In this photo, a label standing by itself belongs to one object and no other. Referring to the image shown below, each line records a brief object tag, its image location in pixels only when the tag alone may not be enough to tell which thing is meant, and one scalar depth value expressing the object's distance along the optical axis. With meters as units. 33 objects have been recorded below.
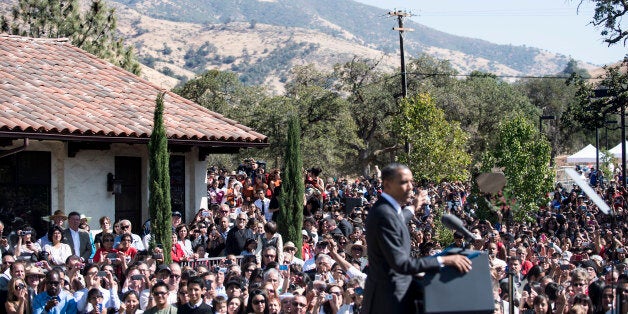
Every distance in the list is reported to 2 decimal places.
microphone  5.51
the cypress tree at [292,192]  15.00
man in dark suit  5.43
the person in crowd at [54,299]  9.91
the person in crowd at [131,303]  9.75
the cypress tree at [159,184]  13.44
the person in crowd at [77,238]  13.05
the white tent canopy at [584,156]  45.07
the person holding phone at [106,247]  12.40
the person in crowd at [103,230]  13.02
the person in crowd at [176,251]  13.35
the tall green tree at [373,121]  48.53
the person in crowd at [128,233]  12.87
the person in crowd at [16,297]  10.08
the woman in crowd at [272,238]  12.70
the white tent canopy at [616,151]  43.84
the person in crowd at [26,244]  12.04
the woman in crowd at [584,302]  9.37
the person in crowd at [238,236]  13.73
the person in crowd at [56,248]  12.29
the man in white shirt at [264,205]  17.58
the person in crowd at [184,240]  13.77
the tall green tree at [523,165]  25.47
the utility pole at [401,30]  34.22
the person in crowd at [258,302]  9.12
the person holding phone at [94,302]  9.87
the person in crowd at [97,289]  10.02
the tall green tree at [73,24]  30.20
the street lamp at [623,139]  30.33
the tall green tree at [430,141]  30.41
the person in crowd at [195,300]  9.20
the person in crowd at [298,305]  9.14
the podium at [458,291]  5.39
